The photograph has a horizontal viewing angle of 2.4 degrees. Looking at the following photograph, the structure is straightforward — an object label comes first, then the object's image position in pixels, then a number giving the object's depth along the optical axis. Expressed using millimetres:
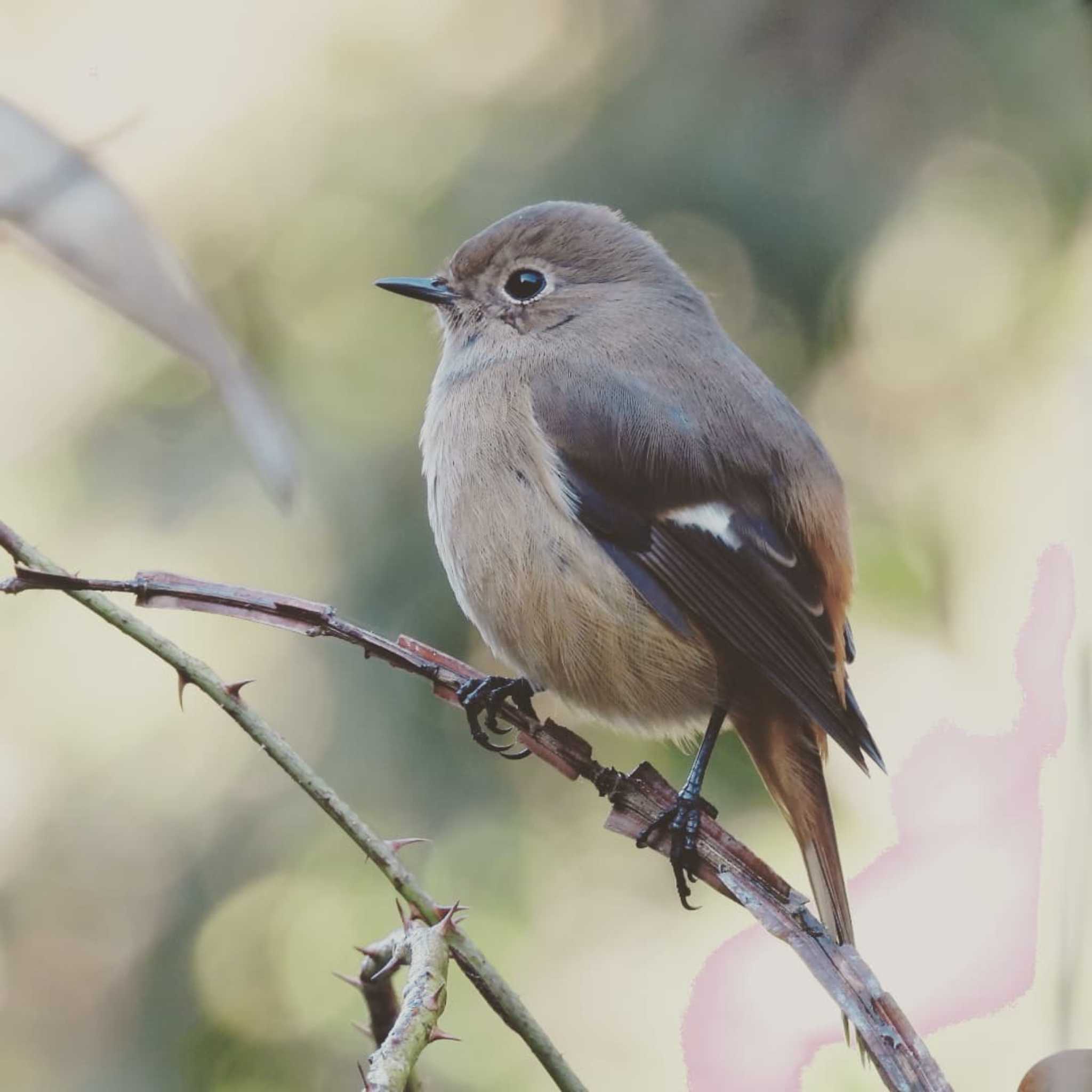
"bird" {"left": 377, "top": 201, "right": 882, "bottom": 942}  3585
